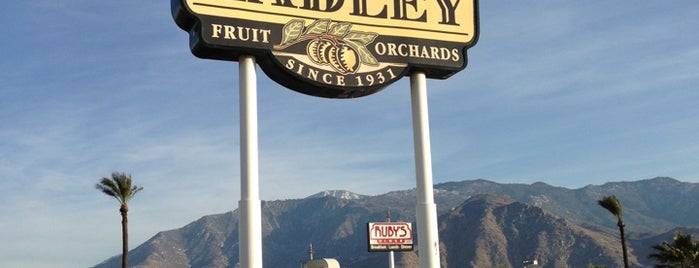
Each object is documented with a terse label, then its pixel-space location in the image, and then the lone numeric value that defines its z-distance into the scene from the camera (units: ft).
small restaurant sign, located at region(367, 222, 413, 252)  143.95
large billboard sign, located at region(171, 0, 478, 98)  55.11
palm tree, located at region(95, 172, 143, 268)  149.38
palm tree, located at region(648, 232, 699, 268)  174.91
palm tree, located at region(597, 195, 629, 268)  189.47
